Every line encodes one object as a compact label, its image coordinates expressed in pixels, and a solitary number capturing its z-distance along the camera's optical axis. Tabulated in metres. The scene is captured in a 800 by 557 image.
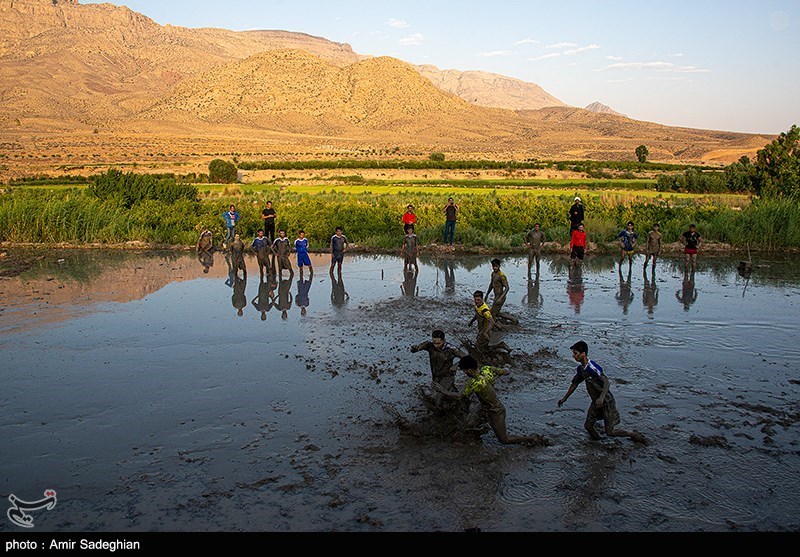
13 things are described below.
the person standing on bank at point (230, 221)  25.00
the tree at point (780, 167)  34.38
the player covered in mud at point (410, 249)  20.75
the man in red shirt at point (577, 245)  20.88
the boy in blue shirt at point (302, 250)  19.67
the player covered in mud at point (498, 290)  12.77
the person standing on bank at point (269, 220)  23.23
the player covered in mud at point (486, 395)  8.13
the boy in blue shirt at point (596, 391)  8.27
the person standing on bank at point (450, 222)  24.60
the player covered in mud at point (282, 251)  19.34
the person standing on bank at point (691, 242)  19.92
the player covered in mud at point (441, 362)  9.02
